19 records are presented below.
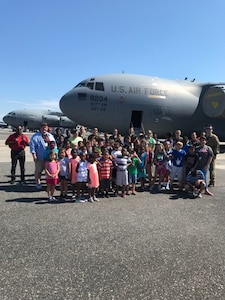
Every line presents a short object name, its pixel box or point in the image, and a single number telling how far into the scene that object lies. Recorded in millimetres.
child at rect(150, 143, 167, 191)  9070
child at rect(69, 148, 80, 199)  7508
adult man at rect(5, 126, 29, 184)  8898
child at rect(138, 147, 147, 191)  8852
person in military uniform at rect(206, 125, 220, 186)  9586
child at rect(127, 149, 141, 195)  8273
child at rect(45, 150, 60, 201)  7148
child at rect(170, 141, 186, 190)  8773
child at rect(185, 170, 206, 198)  8289
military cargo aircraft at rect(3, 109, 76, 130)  48844
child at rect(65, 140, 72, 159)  8244
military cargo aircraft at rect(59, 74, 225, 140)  16359
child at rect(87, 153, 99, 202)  7309
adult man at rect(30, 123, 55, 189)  8383
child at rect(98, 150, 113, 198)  7820
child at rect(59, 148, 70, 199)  7629
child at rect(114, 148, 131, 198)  7922
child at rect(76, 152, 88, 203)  7336
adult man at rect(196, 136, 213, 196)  8523
